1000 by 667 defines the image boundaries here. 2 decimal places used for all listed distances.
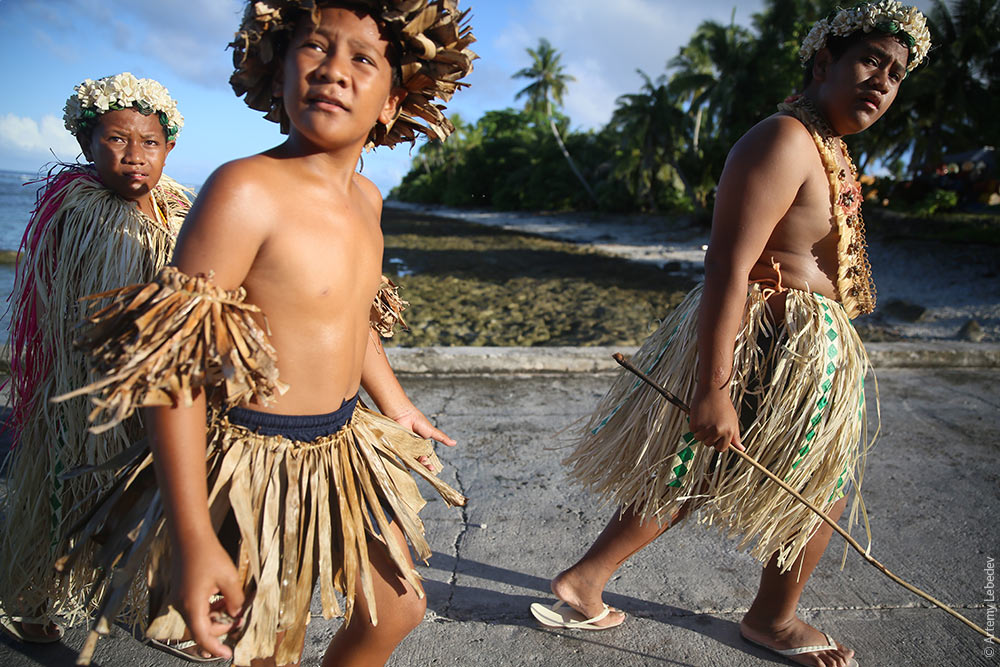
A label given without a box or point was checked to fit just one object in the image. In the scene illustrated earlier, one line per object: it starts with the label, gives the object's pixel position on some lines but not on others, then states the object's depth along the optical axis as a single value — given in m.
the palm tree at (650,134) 31.75
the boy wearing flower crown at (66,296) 1.94
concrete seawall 4.83
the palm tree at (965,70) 23.06
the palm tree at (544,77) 47.41
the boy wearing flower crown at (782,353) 1.90
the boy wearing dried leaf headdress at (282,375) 1.21
